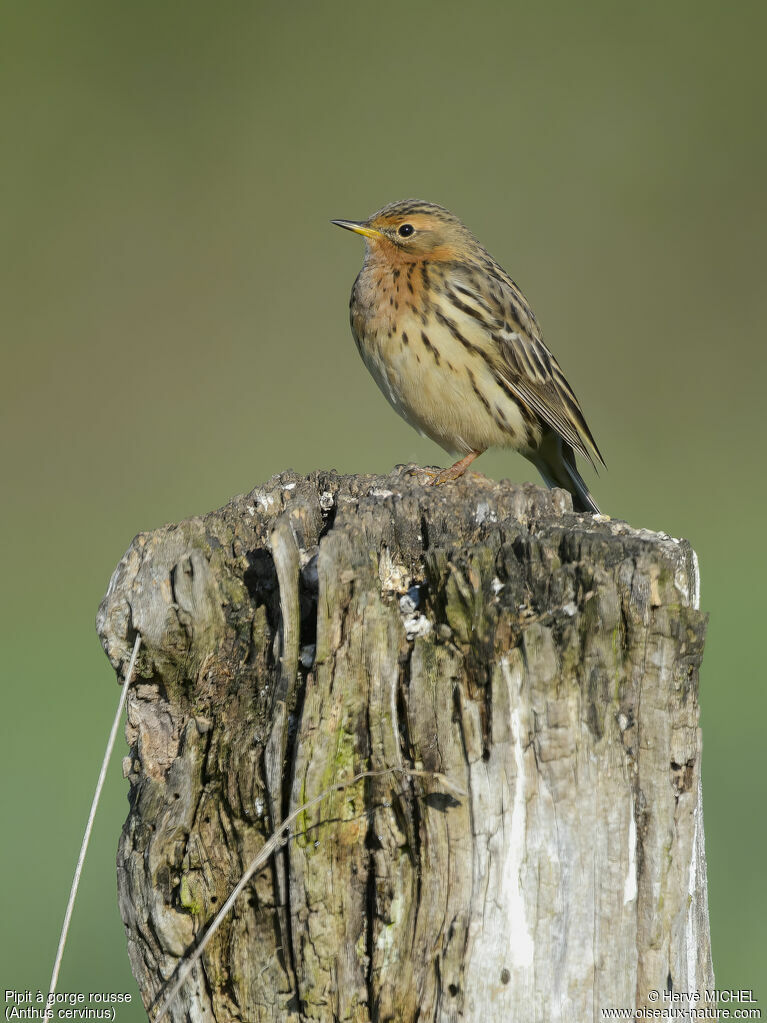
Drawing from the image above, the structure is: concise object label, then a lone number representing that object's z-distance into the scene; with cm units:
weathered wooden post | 554
